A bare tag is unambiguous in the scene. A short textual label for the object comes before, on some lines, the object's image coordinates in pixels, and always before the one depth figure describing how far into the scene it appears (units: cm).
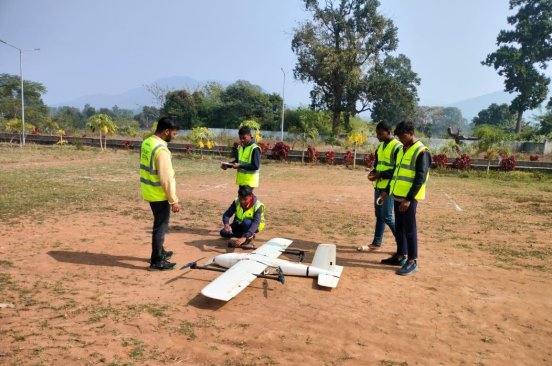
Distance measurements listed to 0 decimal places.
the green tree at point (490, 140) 2278
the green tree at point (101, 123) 2769
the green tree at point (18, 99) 4831
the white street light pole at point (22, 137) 3031
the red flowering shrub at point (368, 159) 2356
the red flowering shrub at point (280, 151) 2538
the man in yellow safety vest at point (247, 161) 677
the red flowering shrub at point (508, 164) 2191
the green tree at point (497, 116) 5825
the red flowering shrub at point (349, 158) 2439
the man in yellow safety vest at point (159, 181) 518
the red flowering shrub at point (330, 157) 2466
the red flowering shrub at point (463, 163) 2230
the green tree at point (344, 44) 4131
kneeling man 666
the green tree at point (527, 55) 4647
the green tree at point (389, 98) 4366
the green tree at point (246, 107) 5225
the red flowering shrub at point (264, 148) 2622
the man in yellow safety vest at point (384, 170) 620
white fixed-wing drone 459
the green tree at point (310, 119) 4547
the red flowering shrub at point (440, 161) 2280
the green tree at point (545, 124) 3952
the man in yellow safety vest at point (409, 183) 549
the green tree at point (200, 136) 2671
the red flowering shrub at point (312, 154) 2517
